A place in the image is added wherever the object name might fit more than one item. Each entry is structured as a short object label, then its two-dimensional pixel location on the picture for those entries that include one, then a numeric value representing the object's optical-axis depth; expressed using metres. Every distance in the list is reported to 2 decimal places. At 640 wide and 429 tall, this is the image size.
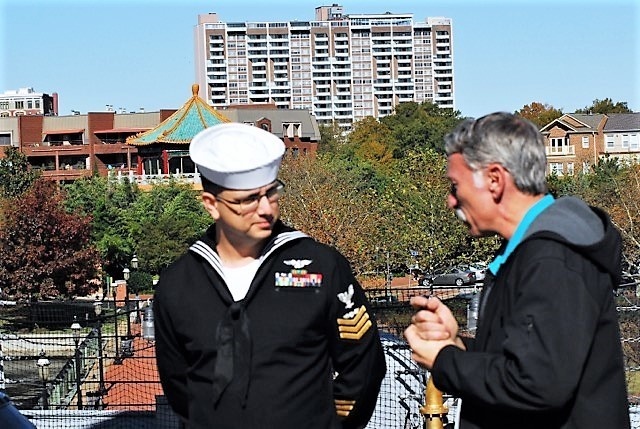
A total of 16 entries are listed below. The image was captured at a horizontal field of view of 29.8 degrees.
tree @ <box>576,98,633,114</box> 95.69
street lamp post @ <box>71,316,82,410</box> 13.08
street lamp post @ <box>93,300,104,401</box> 12.32
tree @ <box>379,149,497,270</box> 33.75
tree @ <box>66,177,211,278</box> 40.44
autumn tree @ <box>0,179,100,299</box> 33.88
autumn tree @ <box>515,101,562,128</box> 87.25
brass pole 4.00
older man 2.62
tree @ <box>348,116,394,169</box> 75.01
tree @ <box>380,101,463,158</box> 74.12
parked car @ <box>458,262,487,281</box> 36.35
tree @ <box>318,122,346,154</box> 85.31
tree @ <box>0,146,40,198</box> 52.12
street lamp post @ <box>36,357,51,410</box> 12.06
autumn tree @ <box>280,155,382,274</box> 34.06
